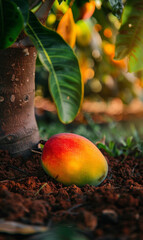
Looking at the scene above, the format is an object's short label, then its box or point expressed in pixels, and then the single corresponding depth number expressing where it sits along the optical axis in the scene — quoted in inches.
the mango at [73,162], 37.2
